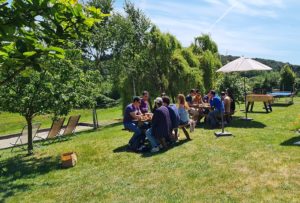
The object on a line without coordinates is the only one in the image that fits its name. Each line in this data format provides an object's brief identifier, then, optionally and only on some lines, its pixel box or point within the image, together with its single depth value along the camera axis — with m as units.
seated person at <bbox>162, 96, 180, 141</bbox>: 7.09
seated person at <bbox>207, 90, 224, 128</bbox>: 8.76
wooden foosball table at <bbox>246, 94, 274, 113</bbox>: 11.43
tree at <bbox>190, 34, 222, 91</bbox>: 16.54
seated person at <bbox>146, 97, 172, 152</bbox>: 6.75
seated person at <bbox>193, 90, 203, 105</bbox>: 10.14
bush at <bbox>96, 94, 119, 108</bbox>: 29.31
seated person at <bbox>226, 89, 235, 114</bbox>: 9.61
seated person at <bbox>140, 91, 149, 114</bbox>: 8.57
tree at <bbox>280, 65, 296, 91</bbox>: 23.18
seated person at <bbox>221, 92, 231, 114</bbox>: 9.15
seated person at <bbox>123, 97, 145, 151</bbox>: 7.20
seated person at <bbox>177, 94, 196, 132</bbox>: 7.66
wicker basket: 6.49
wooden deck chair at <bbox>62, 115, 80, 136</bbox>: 11.33
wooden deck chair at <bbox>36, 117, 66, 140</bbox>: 10.99
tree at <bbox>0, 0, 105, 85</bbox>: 1.40
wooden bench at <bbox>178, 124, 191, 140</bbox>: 7.49
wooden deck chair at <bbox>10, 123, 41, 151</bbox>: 9.37
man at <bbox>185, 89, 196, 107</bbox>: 10.27
